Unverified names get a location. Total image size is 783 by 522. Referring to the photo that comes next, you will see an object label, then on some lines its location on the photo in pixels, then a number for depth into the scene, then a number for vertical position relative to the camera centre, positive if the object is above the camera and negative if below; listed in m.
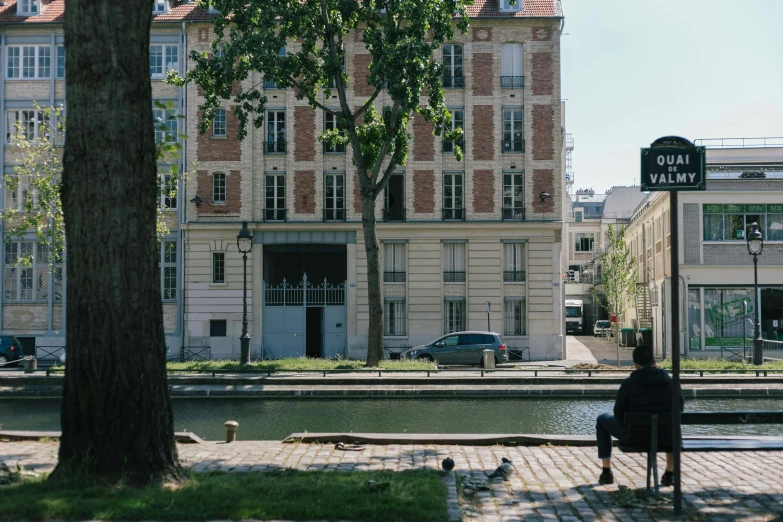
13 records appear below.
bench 7.79 -1.25
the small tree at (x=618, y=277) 43.69 +1.22
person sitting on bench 8.16 -0.99
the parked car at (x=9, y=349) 30.70 -1.90
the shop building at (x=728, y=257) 34.75 +1.83
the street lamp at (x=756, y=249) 24.62 +1.65
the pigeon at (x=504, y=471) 8.35 -1.77
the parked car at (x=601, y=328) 58.19 -2.11
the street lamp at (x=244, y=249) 25.73 +1.67
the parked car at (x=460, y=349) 28.52 -1.74
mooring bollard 11.22 -1.80
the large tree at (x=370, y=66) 23.48 +7.02
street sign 7.33 +1.19
